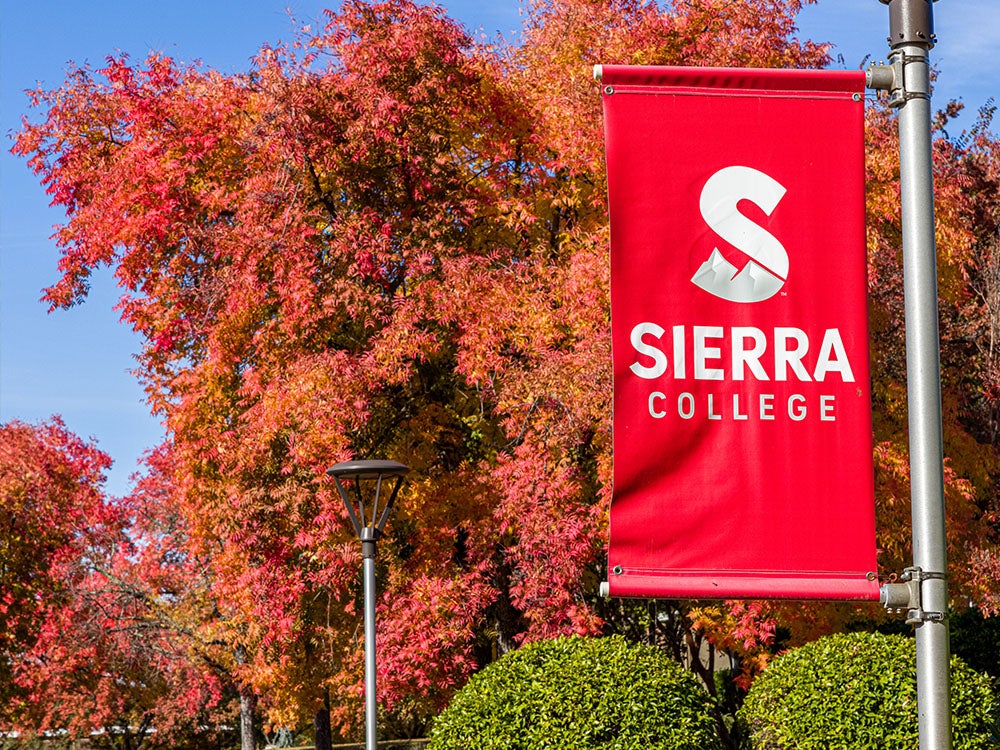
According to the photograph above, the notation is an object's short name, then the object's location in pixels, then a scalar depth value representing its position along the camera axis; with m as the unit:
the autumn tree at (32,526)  28.00
